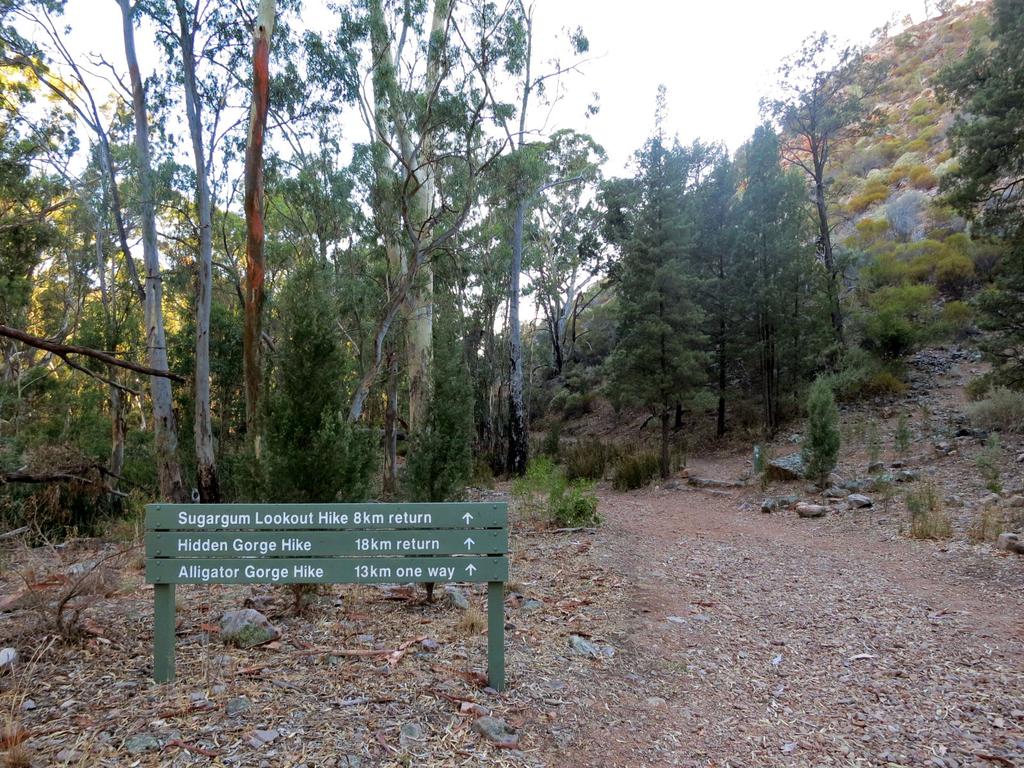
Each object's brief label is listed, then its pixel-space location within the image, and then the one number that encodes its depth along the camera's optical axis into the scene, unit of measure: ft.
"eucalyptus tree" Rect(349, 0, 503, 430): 38.63
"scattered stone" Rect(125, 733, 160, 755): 8.28
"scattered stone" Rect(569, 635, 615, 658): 13.23
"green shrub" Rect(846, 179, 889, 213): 88.22
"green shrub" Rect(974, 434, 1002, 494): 27.91
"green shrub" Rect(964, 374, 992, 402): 43.55
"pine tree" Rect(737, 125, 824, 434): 58.44
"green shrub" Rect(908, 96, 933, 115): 107.53
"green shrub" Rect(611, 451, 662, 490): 44.55
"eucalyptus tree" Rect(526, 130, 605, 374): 69.41
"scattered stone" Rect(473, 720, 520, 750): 9.32
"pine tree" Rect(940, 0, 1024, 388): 34.73
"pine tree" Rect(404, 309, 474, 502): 19.42
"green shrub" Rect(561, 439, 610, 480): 47.98
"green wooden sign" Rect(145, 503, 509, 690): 10.44
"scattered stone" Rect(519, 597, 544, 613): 16.25
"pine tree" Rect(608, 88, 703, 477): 47.75
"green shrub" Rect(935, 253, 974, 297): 61.16
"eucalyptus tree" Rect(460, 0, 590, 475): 40.57
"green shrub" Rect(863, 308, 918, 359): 56.39
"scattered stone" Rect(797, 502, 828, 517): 30.22
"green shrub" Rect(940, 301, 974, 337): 57.36
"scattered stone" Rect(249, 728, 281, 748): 8.62
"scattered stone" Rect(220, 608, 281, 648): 12.43
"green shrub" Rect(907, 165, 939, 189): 80.89
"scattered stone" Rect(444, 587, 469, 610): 16.34
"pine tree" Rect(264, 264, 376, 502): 15.49
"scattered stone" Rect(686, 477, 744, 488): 41.01
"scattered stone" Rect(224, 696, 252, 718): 9.43
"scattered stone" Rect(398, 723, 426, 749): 9.02
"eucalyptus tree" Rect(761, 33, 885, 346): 61.36
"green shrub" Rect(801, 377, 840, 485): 33.78
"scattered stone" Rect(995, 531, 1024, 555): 20.27
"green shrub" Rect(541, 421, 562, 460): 59.47
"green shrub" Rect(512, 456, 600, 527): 28.96
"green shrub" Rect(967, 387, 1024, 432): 39.45
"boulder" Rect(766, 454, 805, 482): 38.68
